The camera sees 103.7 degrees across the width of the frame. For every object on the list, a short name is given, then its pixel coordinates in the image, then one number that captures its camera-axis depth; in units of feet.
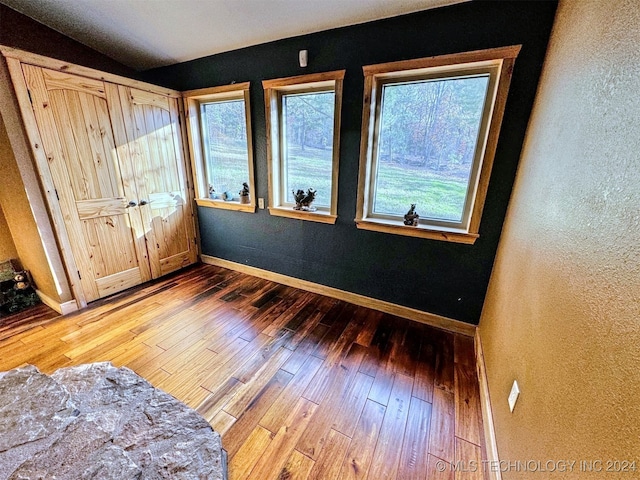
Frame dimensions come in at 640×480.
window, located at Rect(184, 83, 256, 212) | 9.38
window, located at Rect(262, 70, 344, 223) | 7.84
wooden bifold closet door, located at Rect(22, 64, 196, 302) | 7.05
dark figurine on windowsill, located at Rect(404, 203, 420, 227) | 7.25
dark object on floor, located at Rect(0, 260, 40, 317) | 7.82
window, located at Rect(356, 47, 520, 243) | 6.06
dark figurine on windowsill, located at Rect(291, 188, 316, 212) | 8.73
